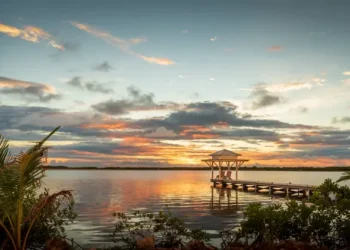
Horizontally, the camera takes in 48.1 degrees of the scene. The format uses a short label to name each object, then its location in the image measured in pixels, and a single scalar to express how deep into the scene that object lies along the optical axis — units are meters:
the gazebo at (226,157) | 62.97
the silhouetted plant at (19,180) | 9.11
